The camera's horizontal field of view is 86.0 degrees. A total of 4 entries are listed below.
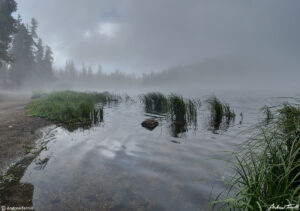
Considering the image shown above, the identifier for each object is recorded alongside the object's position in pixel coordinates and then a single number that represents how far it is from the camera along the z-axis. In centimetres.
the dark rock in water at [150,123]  954
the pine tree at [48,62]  6031
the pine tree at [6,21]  2528
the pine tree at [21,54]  4509
